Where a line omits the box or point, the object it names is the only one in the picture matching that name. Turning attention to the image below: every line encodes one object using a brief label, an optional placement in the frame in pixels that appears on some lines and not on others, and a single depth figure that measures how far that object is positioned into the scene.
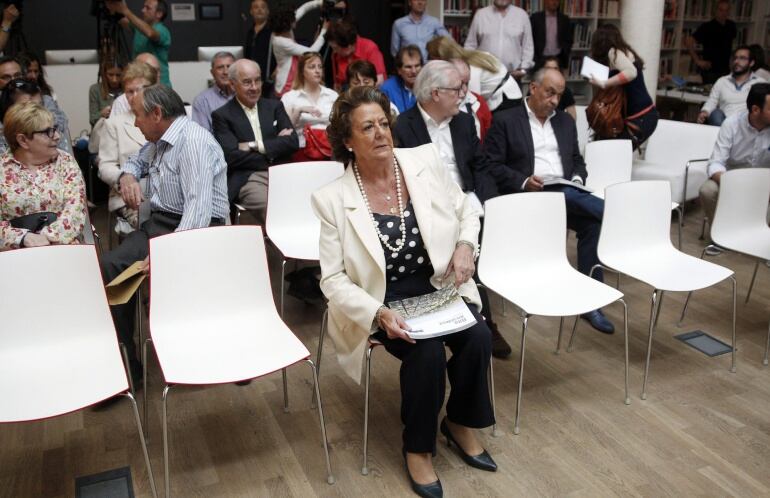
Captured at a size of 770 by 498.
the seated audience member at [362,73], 4.89
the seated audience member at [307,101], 4.80
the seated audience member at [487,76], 5.16
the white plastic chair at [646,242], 3.39
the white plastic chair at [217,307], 2.55
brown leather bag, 5.42
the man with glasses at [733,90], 6.43
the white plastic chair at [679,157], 5.42
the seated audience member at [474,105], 4.31
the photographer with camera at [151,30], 6.00
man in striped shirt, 3.19
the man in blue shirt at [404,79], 4.77
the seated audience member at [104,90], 5.37
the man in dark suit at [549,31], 7.44
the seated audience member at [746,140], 4.51
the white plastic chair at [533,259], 3.09
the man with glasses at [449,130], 3.72
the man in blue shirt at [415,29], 6.77
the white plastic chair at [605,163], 4.77
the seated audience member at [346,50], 5.61
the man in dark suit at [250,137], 4.26
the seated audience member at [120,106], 4.29
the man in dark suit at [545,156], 3.97
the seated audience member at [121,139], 3.98
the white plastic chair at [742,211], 3.87
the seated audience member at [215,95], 4.85
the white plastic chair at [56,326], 2.42
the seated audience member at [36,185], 3.17
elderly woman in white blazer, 2.55
